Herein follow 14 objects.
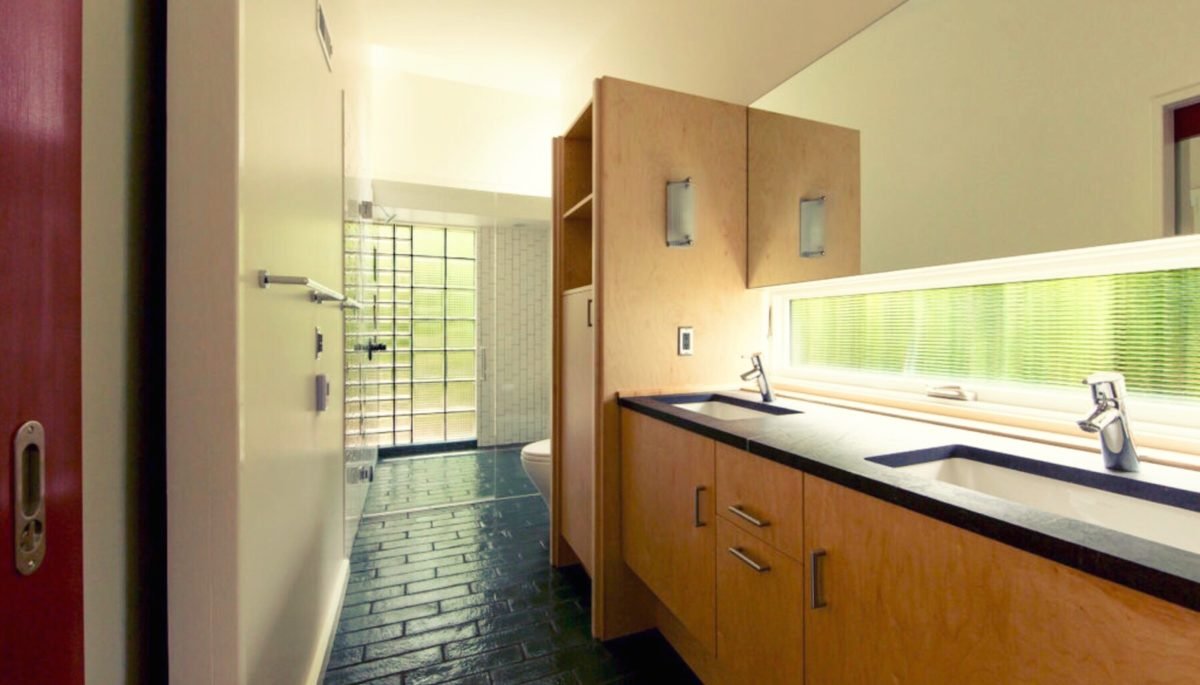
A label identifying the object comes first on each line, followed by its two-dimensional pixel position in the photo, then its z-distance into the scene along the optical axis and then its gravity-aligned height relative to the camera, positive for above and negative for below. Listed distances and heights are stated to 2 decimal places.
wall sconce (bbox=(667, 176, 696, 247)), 1.92 +0.52
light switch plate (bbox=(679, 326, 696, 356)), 1.97 +0.01
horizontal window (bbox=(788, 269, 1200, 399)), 1.11 +0.03
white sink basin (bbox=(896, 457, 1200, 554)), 0.83 -0.32
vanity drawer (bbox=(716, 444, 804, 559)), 1.07 -0.38
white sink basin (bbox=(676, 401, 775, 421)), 1.92 -0.28
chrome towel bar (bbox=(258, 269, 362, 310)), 1.02 +0.15
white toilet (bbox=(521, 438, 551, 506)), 2.74 -0.70
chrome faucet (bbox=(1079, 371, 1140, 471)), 0.94 -0.16
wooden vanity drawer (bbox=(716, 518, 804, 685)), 1.08 -0.66
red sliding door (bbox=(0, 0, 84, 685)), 0.50 +0.00
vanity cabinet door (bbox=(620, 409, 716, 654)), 1.41 -0.58
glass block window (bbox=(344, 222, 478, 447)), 4.04 +0.05
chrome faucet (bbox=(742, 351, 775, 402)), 1.85 -0.13
